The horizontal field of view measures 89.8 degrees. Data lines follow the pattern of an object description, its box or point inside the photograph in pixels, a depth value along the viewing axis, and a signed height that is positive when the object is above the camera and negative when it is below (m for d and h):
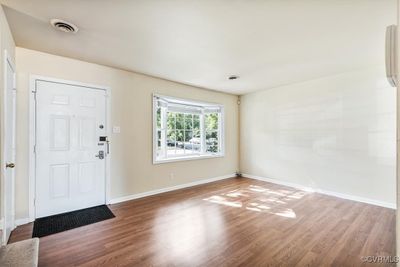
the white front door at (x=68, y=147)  2.83 -0.15
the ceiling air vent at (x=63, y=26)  2.05 +1.19
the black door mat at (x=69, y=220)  2.49 -1.14
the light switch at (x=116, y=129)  3.47 +0.14
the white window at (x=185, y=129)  4.19 +0.17
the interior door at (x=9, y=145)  2.05 -0.08
